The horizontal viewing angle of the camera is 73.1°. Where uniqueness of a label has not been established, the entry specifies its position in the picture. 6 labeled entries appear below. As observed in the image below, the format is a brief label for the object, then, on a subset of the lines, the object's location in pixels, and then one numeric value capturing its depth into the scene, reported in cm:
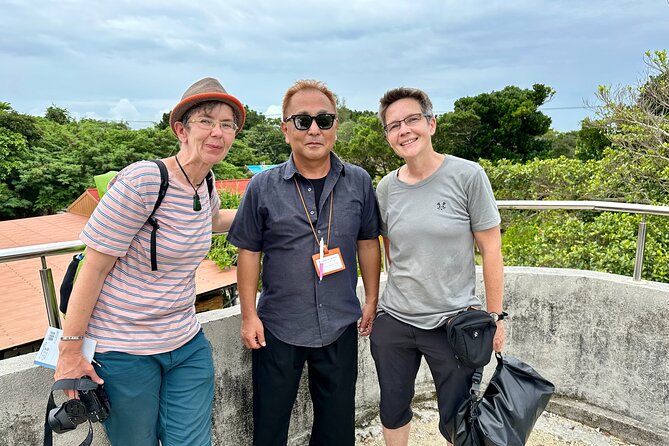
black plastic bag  189
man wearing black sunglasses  190
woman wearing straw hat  144
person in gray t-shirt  190
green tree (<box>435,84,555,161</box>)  2278
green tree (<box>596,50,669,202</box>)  565
